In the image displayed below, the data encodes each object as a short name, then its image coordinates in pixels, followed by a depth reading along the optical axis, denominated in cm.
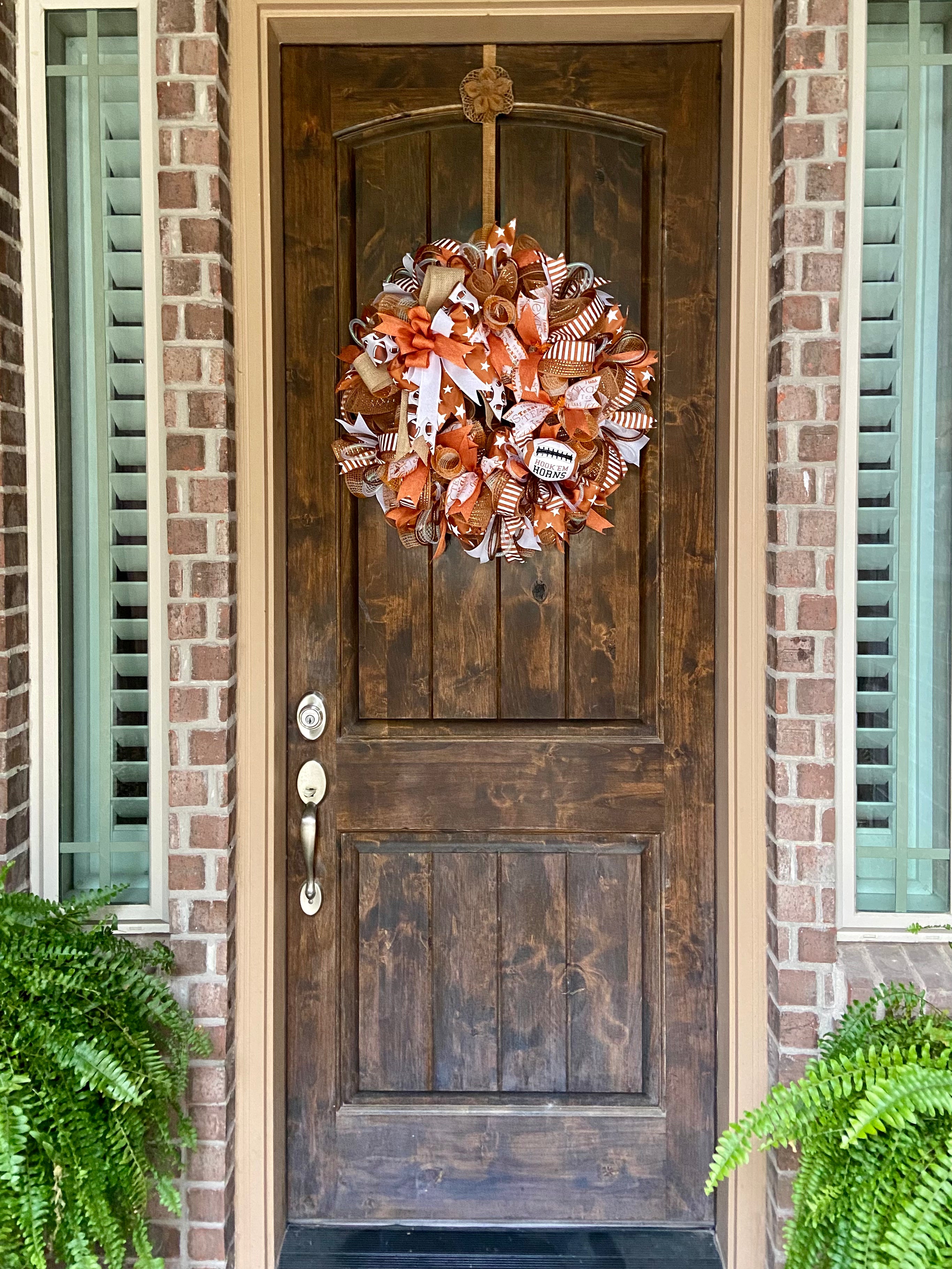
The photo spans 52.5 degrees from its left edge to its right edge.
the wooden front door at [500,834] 200
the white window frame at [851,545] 175
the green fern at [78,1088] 138
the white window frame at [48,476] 183
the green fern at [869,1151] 131
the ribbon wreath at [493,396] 181
